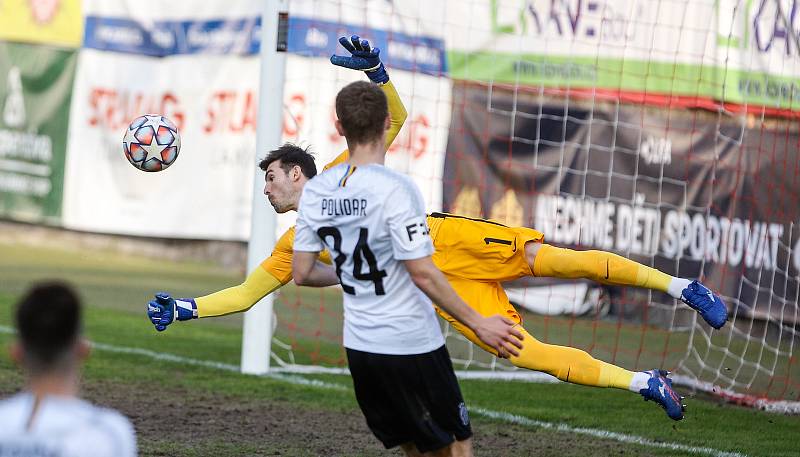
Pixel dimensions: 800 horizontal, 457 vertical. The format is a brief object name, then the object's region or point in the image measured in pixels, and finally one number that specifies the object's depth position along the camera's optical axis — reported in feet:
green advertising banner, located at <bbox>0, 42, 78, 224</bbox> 121.29
